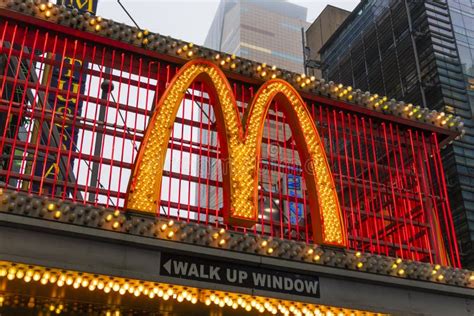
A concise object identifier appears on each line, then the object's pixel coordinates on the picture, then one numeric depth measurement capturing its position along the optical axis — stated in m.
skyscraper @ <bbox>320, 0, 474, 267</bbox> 37.28
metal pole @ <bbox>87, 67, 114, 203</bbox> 18.55
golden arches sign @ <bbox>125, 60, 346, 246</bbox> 12.47
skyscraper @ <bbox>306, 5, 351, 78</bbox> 59.53
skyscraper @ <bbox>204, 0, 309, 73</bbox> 177.88
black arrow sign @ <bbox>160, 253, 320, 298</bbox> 11.74
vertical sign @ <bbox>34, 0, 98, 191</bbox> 25.70
